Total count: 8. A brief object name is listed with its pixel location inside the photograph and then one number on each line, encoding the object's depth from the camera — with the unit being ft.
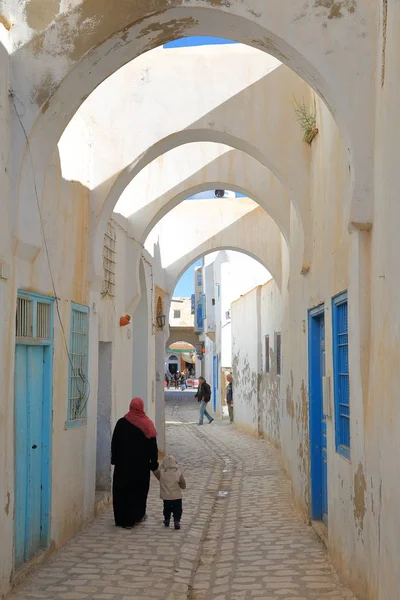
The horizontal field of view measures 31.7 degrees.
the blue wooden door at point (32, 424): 17.12
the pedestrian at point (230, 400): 71.97
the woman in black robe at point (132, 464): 22.98
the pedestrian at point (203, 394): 65.57
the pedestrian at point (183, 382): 158.40
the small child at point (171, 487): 22.30
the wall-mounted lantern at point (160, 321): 46.75
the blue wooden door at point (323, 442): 22.86
